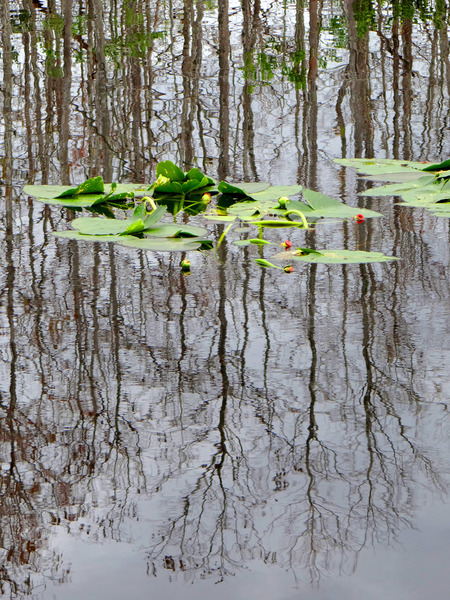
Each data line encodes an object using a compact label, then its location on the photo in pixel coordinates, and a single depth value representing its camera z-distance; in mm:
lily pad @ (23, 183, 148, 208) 7055
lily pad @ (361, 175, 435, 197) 7094
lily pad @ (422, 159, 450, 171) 7516
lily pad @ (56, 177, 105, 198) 7136
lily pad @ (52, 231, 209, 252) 5977
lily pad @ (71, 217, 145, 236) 6238
